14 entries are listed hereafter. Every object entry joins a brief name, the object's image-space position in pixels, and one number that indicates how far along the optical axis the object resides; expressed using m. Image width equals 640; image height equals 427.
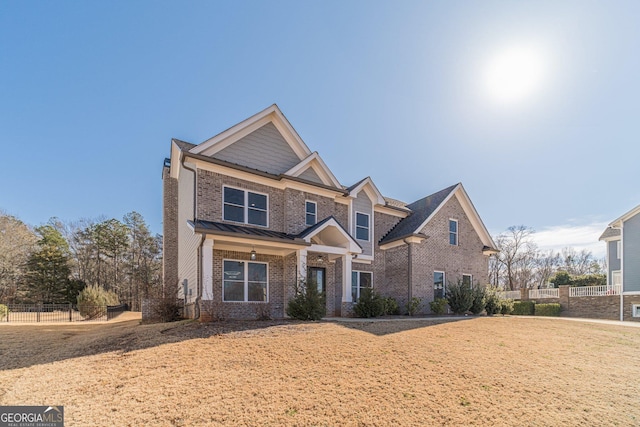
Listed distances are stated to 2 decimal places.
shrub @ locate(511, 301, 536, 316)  25.48
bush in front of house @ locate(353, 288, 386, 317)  15.24
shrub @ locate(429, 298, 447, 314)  17.89
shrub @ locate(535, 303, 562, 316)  24.03
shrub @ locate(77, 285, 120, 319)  22.58
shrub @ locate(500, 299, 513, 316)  19.55
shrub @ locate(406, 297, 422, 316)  17.25
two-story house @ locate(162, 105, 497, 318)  13.19
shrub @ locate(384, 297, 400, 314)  16.77
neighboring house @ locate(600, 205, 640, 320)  20.69
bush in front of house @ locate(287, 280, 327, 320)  12.27
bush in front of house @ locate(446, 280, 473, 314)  17.92
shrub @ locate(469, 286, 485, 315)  18.19
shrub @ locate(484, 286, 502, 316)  18.81
